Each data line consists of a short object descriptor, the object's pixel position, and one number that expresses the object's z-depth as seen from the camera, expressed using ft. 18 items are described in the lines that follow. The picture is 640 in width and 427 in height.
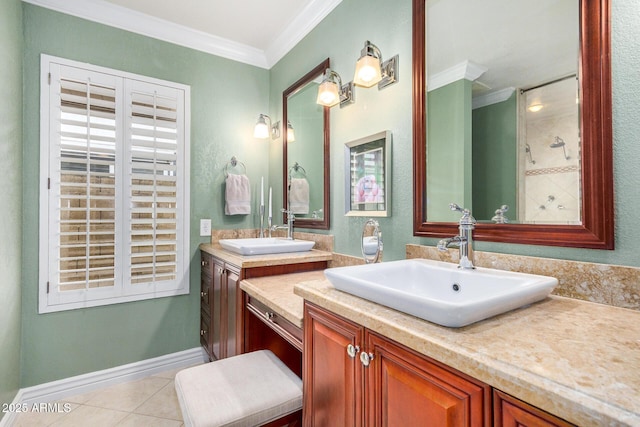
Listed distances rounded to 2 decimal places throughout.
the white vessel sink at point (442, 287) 2.16
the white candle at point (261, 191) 8.36
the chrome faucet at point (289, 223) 7.55
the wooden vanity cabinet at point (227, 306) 5.29
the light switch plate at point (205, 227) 8.06
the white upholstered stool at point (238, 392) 3.29
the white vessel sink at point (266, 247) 5.80
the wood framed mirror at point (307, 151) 6.70
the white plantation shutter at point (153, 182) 7.16
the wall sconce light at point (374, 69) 4.83
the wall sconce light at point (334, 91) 5.79
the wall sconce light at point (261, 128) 8.16
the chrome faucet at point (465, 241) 3.59
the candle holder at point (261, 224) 8.60
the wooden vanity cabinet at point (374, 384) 1.93
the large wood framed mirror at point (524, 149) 2.90
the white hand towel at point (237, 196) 8.19
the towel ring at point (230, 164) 8.46
